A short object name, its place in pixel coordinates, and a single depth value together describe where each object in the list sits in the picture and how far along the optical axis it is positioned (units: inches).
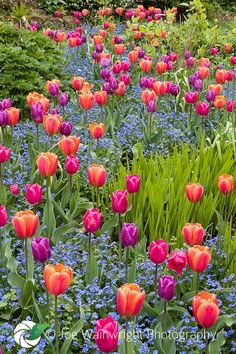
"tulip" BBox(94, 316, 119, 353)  66.4
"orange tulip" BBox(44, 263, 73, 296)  77.8
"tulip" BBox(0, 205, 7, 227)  95.4
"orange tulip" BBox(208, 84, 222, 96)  172.9
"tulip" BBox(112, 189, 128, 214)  99.1
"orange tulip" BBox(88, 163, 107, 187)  108.9
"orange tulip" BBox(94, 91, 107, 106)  154.3
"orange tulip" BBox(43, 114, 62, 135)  131.3
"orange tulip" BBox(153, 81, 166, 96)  166.4
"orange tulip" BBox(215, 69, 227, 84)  183.9
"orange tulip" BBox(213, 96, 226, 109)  171.5
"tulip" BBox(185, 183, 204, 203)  106.4
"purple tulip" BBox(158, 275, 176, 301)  82.5
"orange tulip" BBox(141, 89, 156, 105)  159.6
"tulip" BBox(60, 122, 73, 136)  135.9
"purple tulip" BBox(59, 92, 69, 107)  158.9
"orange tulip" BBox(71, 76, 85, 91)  169.1
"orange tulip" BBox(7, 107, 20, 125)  139.8
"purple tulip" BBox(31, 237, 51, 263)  88.0
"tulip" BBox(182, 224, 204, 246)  94.3
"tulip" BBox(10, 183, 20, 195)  122.5
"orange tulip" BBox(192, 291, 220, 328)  73.3
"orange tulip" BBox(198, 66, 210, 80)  194.4
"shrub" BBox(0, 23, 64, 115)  190.2
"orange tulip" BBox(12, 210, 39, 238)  91.1
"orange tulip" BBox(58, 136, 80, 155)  118.1
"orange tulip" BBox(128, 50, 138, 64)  209.2
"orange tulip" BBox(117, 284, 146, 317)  73.2
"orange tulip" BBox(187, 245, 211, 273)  85.4
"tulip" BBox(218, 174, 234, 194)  109.7
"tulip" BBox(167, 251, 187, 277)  87.4
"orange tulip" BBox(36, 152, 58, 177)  109.0
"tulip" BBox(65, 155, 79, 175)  112.5
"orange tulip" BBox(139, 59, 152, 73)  195.0
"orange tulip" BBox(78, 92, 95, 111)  150.2
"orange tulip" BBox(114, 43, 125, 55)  214.2
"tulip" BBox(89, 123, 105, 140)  135.5
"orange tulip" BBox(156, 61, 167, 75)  192.7
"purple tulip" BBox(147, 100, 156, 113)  156.0
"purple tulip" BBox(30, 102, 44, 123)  139.1
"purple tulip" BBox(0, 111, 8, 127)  135.6
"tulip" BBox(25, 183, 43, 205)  102.6
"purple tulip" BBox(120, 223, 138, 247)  90.2
